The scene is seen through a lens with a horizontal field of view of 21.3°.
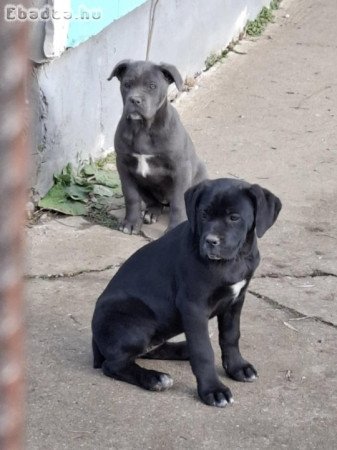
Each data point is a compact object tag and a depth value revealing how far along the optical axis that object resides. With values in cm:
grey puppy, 532
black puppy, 338
